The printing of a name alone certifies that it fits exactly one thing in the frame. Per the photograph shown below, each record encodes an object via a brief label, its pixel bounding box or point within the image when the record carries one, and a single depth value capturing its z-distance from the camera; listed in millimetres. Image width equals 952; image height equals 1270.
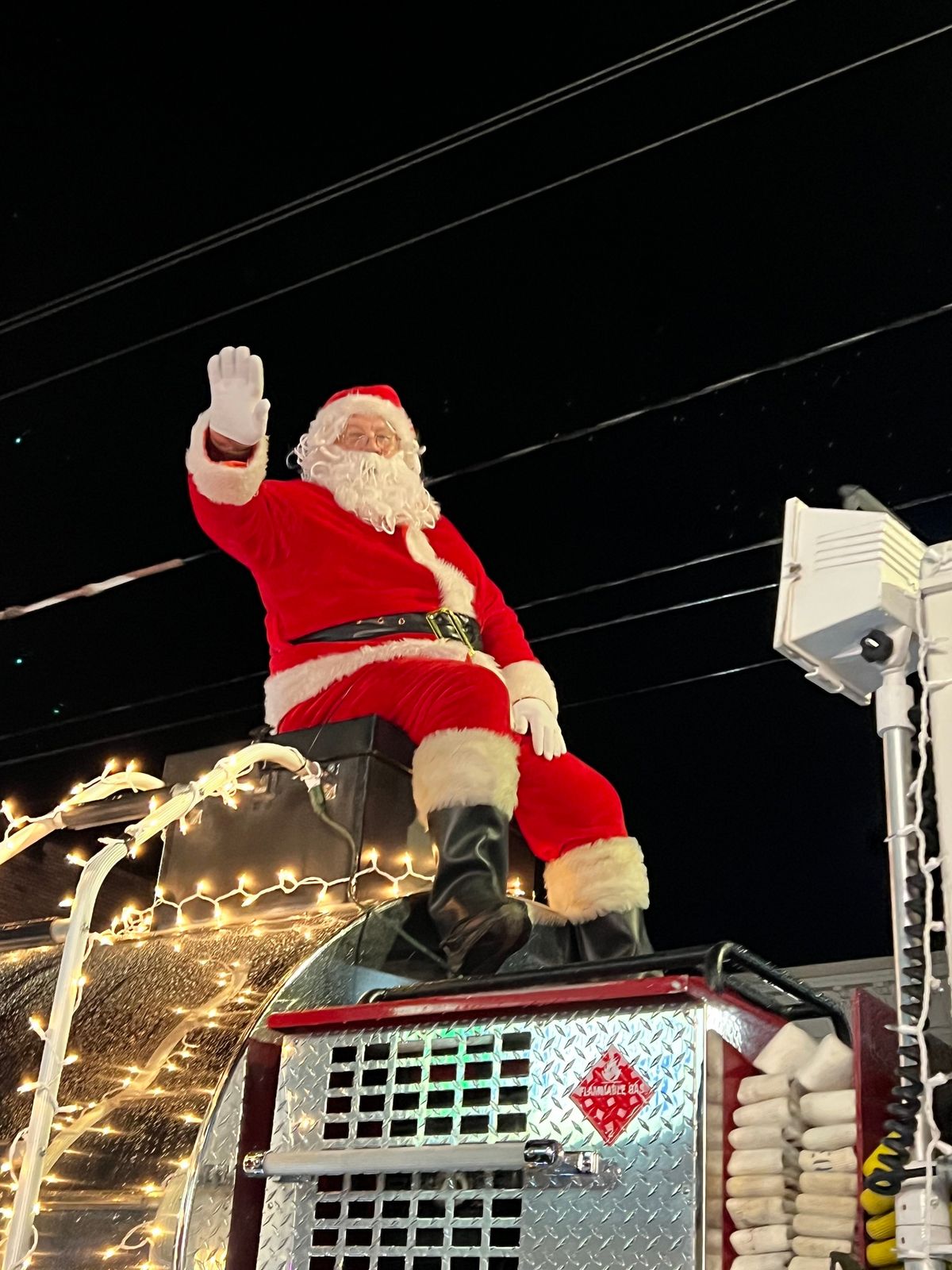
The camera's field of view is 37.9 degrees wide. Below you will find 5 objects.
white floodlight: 1926
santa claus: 2828
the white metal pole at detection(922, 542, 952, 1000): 1736
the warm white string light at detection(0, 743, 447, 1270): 2451
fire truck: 1797
